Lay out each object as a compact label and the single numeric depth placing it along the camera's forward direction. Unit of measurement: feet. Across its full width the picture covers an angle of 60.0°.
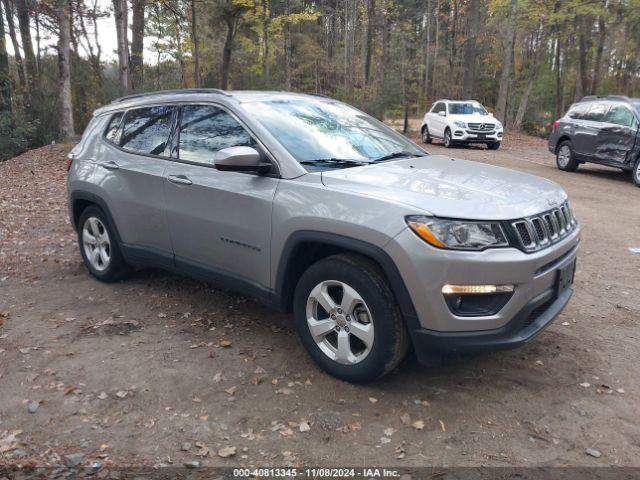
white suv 60.13
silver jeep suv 9.96
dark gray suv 37.32
